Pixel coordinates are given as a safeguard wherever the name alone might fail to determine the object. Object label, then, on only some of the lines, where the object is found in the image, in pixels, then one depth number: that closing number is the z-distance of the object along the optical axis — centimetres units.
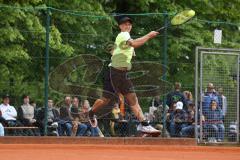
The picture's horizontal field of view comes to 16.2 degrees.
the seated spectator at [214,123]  2011
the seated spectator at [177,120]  2038
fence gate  2017
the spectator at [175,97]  2053
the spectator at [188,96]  2053
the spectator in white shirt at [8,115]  1988
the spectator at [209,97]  2012
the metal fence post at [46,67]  2016
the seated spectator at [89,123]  2000
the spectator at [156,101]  2067
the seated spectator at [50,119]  1988
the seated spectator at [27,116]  1988
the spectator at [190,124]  2045
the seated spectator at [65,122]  1994
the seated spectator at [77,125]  1992
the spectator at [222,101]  2010
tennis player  1844
